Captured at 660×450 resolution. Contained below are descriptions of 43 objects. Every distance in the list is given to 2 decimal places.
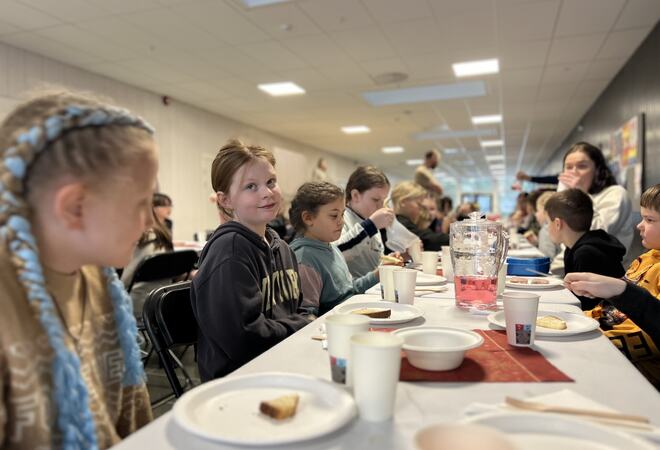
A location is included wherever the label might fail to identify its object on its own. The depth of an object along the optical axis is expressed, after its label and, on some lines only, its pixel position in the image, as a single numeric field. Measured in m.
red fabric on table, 0.83
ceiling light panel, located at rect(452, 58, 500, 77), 5.01
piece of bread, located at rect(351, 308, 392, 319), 1.22
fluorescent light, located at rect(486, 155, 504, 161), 13.16
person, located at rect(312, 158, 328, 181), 8.13
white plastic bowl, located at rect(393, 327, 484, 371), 0.85
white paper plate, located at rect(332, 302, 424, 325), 1.17
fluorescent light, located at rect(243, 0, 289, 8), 3.54
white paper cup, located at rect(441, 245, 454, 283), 1.96
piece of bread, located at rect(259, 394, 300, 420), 0.67
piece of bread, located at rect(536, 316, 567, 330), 1.13
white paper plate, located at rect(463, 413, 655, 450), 0.57
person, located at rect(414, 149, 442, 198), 4.58
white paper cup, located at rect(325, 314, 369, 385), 0.77
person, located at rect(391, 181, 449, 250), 3.67
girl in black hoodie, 1.23
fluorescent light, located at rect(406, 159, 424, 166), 13.63
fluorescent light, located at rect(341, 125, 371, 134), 8.70
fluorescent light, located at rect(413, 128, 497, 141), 9.30
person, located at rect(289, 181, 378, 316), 1.83
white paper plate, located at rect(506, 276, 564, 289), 1.75
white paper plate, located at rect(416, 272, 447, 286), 1.81
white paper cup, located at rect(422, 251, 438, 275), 2.03
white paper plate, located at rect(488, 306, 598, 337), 1.08
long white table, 0.62
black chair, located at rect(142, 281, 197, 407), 1.24
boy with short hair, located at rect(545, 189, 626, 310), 1.92
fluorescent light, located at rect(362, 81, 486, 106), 6.08
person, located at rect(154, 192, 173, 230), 4.53
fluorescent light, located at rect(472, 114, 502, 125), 7.84
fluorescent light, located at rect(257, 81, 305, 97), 5.81
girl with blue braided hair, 0.66
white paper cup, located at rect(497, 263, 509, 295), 1.59
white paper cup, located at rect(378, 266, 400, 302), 1.44
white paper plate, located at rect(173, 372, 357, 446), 0.61
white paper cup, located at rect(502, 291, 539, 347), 1.00
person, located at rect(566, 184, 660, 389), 1.22
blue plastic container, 2.05
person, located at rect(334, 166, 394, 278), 2.27
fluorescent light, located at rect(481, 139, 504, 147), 10.59
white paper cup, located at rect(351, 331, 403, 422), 0.66
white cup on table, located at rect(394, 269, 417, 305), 1.40
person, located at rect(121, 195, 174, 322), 2.84
